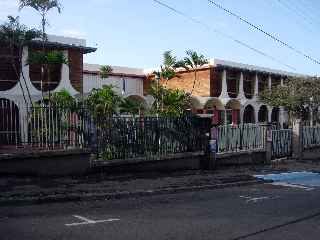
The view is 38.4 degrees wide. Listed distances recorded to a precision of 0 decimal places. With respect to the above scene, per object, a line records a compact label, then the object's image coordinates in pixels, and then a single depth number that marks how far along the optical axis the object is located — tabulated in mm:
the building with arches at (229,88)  32031
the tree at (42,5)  16234
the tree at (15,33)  16895
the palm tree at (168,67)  22281
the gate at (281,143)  21156
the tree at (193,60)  24594
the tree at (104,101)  14742
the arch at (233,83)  34062
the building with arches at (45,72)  21844
